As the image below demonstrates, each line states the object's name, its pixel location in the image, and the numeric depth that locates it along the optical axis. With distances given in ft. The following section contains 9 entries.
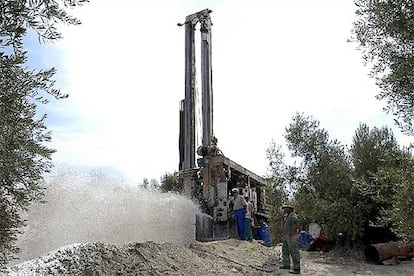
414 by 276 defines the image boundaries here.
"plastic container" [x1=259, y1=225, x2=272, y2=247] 58.13
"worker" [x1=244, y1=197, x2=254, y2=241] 52.36
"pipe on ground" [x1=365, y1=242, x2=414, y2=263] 47.39
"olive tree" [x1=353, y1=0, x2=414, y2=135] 20.47
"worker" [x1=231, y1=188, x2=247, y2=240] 52.65
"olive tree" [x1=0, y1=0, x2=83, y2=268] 15.42
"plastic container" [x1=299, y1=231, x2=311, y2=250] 58.44
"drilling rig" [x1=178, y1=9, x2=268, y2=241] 56.49
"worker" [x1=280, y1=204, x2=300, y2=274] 38.32
